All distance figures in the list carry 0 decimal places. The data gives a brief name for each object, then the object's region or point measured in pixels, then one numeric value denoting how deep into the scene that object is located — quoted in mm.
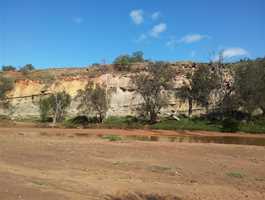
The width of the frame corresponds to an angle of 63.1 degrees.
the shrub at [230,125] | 23655
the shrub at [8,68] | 45549
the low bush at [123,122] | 24953
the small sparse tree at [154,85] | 26092
